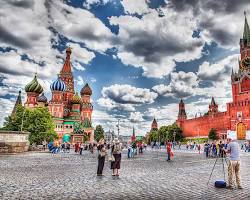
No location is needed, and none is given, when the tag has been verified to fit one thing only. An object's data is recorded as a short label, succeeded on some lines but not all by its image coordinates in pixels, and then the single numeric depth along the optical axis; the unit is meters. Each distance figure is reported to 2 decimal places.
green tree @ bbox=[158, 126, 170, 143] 110.68
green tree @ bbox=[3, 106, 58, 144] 48.31
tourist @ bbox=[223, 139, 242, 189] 8.12
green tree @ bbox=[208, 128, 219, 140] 86.89
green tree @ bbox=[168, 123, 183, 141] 110.12
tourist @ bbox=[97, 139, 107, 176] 11.34
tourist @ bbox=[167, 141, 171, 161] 20.88
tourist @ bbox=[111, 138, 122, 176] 11.07
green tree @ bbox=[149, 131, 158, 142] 128.36
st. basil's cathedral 82.56
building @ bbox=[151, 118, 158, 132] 181.82
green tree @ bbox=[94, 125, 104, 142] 123.68
